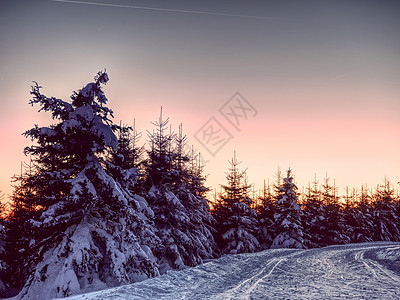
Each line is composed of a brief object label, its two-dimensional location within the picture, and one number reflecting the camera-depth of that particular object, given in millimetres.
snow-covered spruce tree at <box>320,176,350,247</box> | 38125
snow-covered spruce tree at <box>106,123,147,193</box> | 13406
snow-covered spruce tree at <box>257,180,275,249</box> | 34781
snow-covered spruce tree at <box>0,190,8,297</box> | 16156
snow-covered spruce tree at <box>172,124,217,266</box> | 20184
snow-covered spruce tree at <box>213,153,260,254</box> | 28562
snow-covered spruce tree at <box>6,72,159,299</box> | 10656
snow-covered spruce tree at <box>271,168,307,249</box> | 32484
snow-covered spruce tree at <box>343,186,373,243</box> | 41812
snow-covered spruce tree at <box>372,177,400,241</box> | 44750
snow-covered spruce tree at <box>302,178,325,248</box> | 38406
